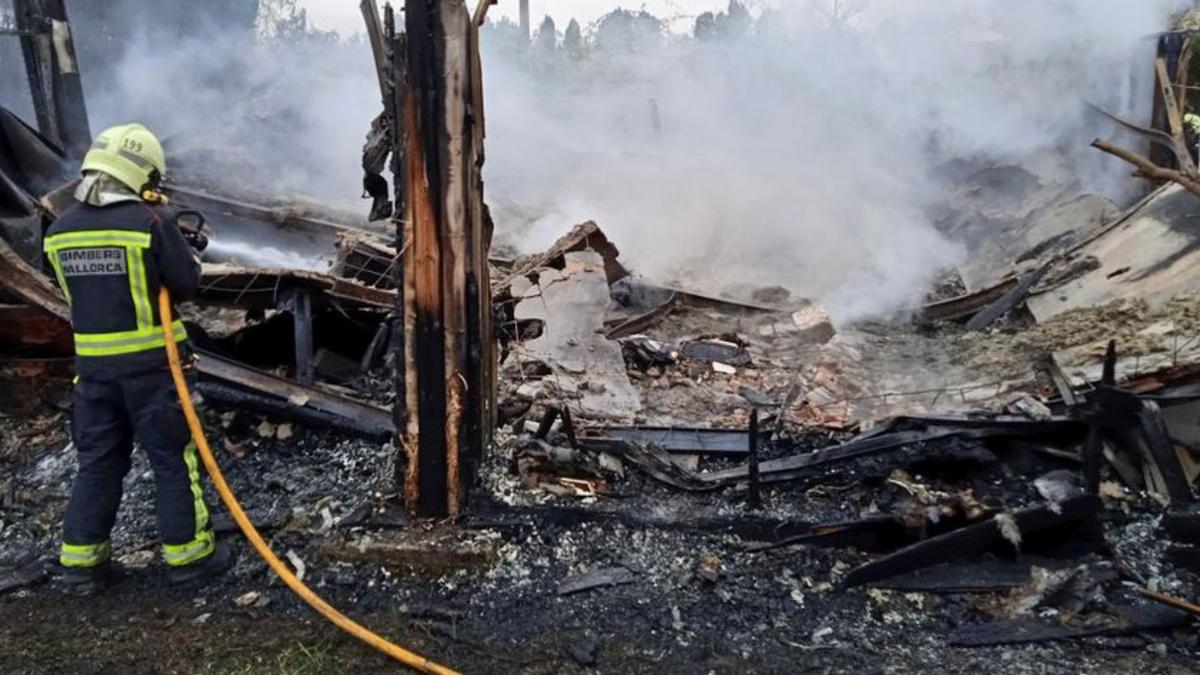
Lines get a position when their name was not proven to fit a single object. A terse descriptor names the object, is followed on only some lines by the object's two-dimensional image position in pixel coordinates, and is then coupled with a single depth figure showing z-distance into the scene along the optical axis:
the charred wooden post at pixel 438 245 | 3.38
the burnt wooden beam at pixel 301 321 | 5.11
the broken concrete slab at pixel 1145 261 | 5.96
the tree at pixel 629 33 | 18.94
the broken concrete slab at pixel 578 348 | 5.58
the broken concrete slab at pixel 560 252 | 5.21
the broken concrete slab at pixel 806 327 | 7.62
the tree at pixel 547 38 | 20.39
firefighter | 3.38
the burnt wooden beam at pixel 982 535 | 3.68
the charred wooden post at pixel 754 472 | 4.04
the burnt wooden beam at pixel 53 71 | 8.82
